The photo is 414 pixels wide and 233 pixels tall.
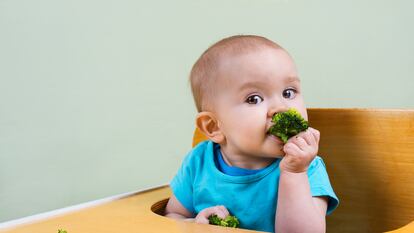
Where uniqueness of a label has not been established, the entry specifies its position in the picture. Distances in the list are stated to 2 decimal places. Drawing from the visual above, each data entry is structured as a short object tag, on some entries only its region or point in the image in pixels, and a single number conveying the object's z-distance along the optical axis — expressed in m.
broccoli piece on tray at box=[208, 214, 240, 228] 0.91
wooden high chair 0.97
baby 0.86
